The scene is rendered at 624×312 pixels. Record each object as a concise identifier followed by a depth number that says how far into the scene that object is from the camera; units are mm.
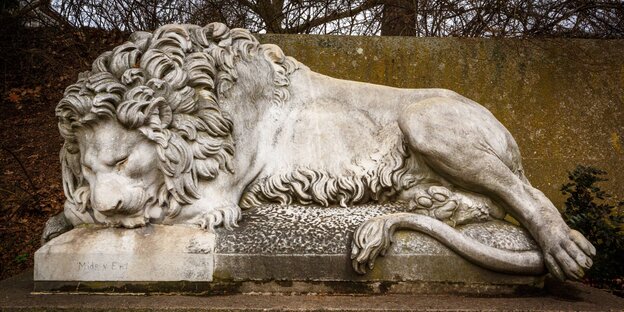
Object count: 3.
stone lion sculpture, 3305
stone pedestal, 3199
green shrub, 4398
